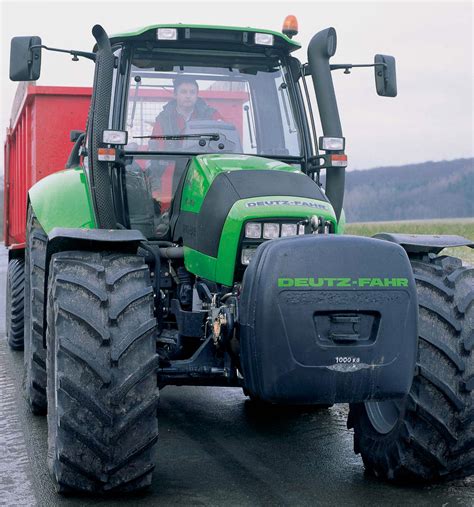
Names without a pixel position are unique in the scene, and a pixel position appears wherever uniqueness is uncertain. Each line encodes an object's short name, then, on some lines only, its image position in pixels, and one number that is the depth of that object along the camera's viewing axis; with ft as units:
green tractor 14.96
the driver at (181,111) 20.18
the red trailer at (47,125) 31.17
